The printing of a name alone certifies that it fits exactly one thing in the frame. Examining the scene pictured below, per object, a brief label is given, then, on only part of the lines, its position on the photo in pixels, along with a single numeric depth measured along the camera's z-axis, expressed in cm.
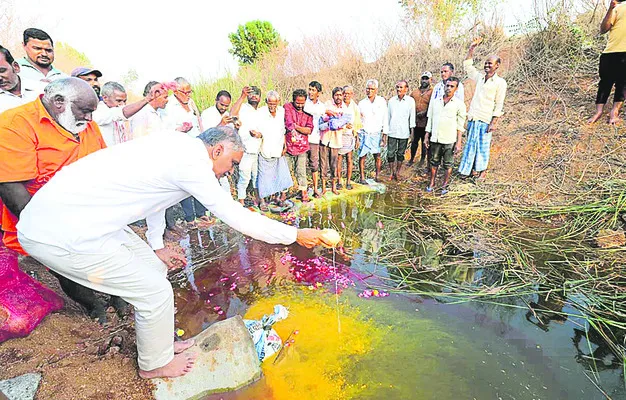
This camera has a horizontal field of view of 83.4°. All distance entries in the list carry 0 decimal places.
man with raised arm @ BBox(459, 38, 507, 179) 606
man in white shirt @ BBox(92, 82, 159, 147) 410
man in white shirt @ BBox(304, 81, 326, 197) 600
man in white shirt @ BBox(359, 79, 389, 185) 691
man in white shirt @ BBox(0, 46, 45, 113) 304
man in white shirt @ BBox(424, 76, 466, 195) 620
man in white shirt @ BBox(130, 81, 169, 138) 446
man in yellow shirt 560
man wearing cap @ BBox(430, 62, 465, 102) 630
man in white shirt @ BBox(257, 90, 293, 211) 559
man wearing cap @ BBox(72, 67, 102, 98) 426
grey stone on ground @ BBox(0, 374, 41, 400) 219
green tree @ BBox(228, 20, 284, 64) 2252
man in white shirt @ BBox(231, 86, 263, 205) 543
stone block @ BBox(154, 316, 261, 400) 245
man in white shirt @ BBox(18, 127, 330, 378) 202
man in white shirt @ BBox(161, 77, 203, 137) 488
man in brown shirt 695
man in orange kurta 244
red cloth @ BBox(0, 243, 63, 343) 262
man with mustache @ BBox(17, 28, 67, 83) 367
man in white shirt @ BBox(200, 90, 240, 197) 519
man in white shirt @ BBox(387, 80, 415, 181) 686
